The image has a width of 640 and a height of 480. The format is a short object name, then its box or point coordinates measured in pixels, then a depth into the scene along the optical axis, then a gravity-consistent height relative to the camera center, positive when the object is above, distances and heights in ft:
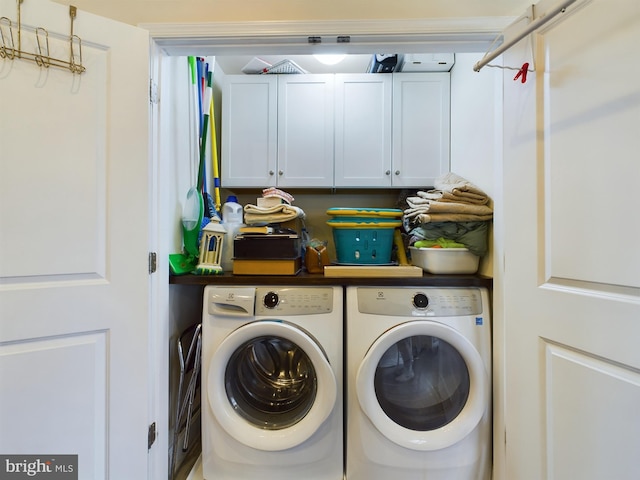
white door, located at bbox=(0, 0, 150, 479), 2.84 -0.08
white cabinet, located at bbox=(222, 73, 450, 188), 5.86 +2.44
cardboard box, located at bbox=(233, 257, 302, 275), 4.14 -0.41
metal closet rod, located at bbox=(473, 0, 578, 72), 2.20 +1.96
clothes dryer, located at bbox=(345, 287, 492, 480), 3.61 -2.07
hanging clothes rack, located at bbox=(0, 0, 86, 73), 2.79 +2.07
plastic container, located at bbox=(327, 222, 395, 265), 4.58 -0.05
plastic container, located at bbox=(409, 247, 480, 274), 4.13 -0.31
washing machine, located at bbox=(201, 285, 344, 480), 3.66 -2.15
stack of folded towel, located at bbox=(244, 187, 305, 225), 4.44 +0.47
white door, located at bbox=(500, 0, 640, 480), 2.25 -0.06
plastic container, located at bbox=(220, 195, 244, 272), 4.52 +0.26
